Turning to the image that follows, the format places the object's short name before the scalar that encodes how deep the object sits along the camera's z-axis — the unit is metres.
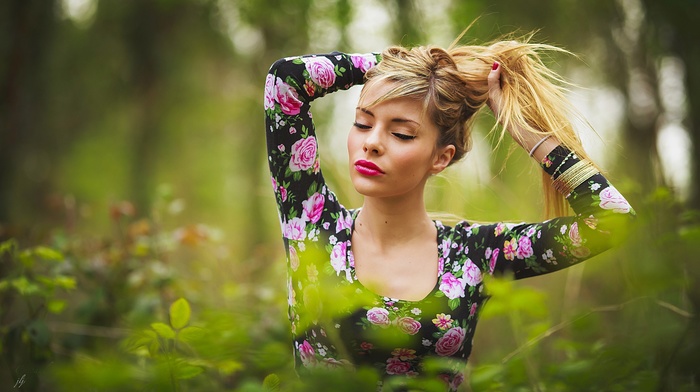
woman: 1.86
